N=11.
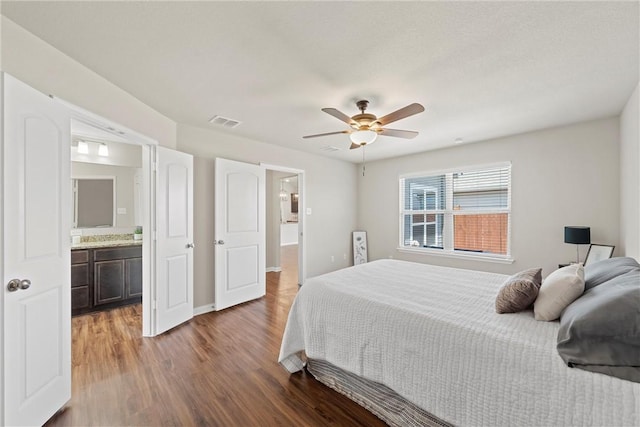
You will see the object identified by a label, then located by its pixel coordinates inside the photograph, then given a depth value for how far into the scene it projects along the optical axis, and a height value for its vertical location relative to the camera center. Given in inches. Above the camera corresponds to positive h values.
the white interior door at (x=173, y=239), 113.8 -12.8
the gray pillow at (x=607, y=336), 40.3 -20.1
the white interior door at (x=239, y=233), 141.3 -12.2
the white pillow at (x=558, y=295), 56.5 -18.3
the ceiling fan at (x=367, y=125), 91.9 +33.7
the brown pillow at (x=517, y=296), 60.7 -19.6
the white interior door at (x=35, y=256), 55.7 -10.7
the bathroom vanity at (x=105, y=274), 132.6 -34.1
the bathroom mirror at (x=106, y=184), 155.4 +17.3
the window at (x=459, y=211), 163.5 +1.1
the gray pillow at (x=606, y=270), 60.7 -14.2
